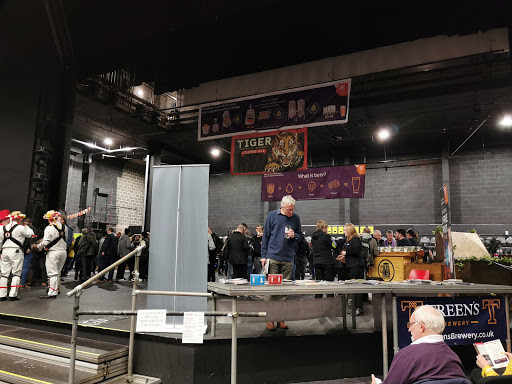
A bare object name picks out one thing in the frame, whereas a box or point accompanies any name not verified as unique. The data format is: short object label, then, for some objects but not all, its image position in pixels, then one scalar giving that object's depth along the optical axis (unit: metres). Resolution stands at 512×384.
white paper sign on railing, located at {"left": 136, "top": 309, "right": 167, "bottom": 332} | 3.13
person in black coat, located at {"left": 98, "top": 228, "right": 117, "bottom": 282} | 9.49
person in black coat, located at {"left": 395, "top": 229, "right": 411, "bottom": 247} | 8.47
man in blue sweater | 4.41
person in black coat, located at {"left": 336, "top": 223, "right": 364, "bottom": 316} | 5.62
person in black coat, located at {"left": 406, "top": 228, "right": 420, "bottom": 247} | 8.77
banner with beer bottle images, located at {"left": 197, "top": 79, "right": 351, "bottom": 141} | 7.48
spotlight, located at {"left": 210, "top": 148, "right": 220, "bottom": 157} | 14.08
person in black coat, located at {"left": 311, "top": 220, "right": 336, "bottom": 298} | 5.93
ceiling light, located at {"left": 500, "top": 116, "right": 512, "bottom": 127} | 10.00
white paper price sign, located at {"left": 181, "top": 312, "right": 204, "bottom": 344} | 2.96
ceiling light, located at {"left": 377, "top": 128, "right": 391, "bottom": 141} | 11.53
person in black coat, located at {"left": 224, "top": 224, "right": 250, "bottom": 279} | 7.55
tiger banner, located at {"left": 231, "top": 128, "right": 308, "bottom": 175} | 8.41
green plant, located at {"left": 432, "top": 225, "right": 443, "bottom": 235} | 5.73
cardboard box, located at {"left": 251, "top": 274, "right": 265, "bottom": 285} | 3.60
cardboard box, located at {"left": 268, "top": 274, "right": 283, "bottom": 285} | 3.65
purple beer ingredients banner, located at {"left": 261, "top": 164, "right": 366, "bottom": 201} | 10.23
